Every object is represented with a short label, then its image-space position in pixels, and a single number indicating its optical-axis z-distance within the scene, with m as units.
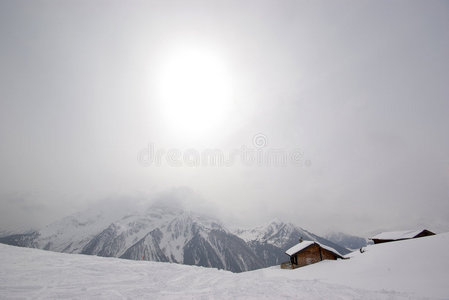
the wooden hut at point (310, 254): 42.34
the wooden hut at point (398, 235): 52.22
